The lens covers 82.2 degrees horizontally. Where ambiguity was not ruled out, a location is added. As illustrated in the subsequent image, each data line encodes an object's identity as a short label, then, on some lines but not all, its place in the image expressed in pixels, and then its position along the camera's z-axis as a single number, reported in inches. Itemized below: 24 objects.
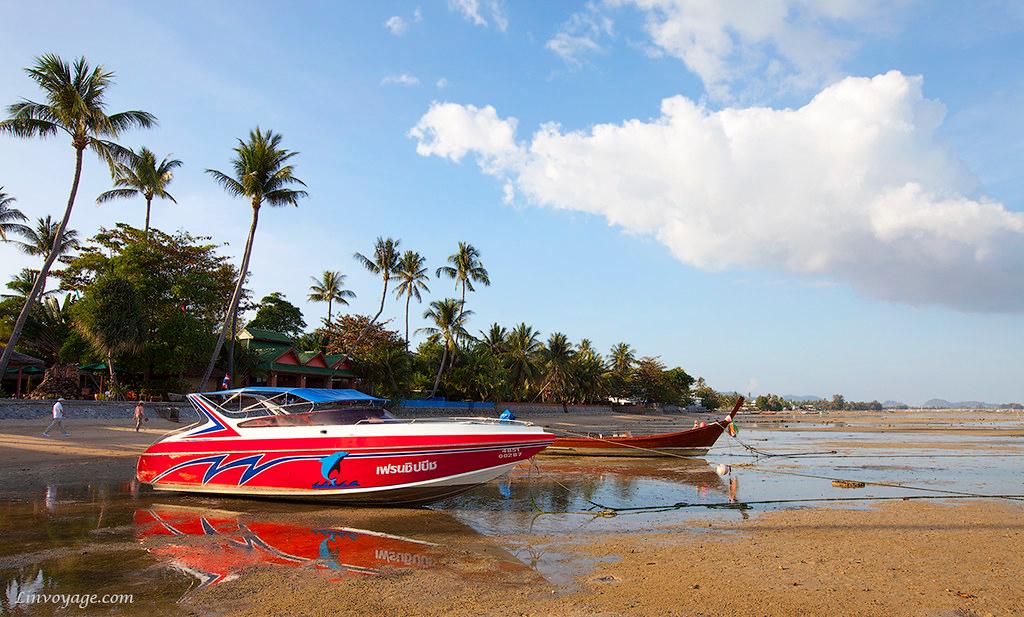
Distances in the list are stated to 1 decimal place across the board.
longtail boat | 752.3
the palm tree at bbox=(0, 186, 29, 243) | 1273.4
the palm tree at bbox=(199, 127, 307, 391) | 1186.0
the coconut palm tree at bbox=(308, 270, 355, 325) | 2246.6
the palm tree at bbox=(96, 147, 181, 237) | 1476.4
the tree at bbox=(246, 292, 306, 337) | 2172.7
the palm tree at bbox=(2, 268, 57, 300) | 1671.0
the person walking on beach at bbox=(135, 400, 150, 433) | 812.2
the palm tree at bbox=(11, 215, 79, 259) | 1641.2
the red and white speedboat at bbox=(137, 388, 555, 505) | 366.3
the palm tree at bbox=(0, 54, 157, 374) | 892.6
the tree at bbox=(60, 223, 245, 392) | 1155.9
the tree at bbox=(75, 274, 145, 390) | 1022.4
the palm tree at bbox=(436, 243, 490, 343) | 2041.1
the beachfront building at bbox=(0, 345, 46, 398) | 1157.7
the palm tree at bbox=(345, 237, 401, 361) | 1855.3
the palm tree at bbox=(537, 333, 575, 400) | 2412.6
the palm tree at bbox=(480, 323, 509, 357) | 2300.7
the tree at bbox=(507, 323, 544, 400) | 2274.9
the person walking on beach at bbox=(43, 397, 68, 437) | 690.1
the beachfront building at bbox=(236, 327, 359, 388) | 1497.3
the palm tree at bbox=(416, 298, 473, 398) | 1926.7
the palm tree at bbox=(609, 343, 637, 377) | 3107.8
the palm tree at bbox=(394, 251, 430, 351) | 1910.7
